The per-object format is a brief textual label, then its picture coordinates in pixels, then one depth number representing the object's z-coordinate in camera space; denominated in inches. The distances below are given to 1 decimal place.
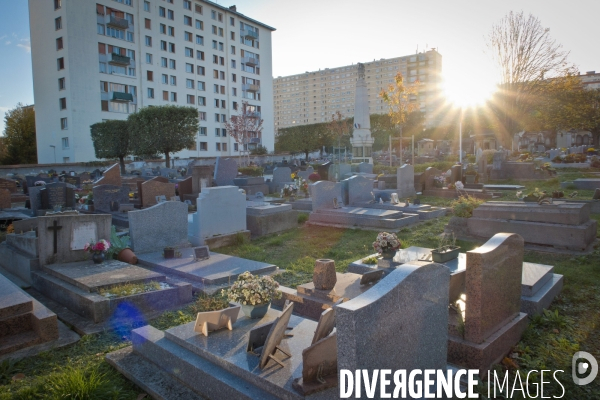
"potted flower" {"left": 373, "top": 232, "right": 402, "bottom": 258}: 255.0
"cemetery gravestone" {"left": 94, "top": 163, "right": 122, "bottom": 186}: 658.8
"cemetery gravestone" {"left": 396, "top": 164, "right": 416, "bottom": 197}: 649.0
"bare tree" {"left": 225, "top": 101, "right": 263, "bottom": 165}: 1620.3
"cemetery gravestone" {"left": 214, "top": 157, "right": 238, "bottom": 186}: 723.4
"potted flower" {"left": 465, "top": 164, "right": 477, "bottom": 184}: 703.7
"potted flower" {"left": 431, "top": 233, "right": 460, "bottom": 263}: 245.3
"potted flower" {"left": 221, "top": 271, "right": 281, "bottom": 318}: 174.4
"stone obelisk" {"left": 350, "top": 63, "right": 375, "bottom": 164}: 1200.2
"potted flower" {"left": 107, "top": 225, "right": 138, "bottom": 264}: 295.0
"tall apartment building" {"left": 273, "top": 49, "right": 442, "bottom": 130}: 4769.4
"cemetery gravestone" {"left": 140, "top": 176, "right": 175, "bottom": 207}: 522.3
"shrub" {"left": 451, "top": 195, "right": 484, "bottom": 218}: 382.5
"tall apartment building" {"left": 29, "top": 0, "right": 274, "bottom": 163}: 1696.6
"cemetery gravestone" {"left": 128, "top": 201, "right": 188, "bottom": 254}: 318.0
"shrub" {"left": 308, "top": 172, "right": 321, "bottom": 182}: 778.8
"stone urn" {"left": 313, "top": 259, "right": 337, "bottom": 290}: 214.5
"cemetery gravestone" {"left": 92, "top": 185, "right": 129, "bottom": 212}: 503.5
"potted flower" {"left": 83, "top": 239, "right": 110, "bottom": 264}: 274.1
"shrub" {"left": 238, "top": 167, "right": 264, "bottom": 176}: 1014.4
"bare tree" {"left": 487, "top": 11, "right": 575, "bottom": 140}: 1275.8
